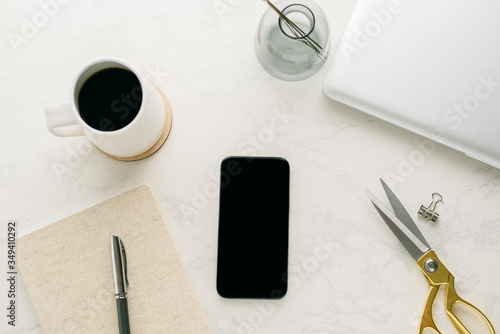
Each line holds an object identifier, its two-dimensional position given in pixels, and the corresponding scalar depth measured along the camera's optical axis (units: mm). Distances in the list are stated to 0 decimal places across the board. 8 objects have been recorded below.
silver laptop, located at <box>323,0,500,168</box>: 574
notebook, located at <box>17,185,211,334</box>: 608
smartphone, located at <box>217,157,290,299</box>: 608
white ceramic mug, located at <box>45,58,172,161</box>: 505
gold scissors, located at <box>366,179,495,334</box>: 593
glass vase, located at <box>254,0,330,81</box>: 577
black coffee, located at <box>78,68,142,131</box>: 529
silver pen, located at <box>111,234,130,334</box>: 587
